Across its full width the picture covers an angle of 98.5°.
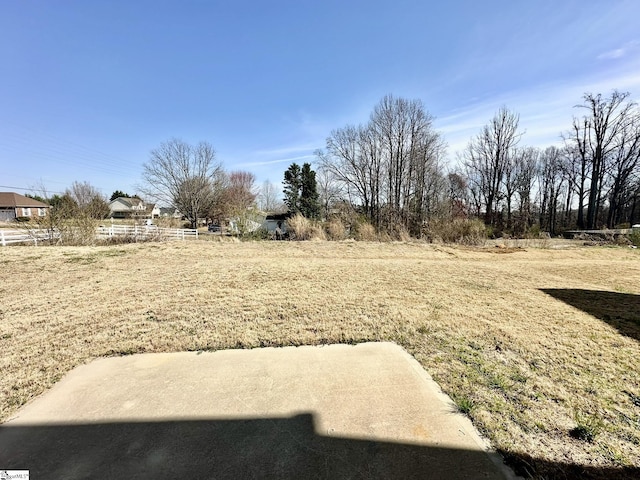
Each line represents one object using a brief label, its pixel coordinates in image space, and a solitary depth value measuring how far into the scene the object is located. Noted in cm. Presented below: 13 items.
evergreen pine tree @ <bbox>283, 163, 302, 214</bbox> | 3036
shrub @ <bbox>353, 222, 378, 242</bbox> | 1414
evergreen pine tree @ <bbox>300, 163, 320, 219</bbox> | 2789
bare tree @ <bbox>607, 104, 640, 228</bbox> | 2106
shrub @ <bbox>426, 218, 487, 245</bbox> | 1288
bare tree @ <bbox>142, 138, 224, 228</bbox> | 2930
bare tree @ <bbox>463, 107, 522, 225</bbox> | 2128
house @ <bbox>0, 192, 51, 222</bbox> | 3597
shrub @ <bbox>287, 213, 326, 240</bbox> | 1445
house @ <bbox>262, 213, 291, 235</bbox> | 3171
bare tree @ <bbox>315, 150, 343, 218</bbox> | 2448
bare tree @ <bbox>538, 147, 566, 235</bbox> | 2750
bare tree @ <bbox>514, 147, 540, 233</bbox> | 2008
